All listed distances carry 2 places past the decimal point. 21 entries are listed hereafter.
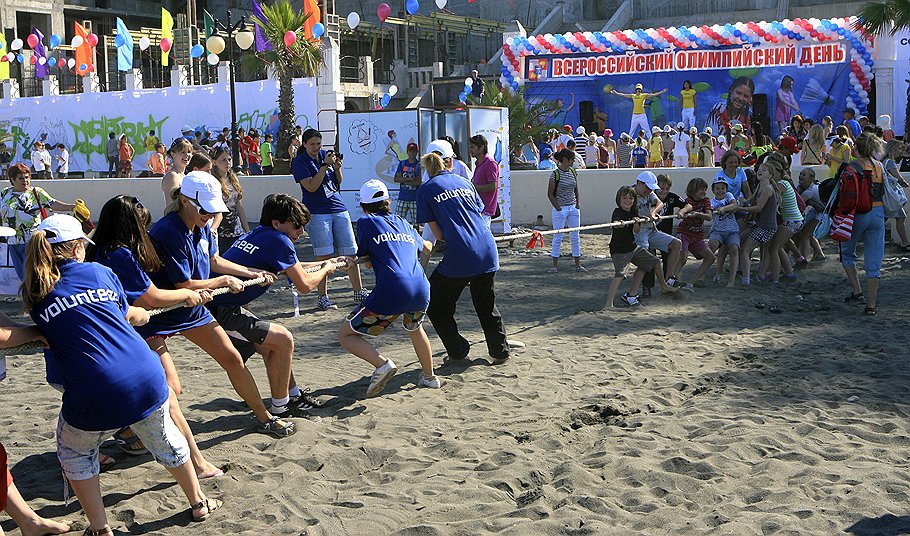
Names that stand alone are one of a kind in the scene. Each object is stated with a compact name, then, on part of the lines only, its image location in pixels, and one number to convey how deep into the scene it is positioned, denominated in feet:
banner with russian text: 86.69
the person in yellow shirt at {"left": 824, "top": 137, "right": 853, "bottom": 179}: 45.55
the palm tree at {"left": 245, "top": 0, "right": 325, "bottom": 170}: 92.38
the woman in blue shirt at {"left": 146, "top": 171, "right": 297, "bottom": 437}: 17.78
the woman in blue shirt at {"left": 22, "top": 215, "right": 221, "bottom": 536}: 13.94
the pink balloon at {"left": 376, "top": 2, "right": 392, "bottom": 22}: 87.90
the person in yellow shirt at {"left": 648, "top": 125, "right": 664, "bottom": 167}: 74.84
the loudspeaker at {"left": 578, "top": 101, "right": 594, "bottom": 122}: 95.55
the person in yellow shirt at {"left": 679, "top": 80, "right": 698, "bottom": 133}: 89.86
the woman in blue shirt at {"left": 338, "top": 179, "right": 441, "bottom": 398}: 22.30
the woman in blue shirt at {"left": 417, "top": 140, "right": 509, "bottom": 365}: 25.02
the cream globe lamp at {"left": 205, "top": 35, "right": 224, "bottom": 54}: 77.87
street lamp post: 79.59
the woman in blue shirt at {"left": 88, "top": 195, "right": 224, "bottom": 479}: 16.42
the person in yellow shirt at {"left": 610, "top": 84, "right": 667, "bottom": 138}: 90.89
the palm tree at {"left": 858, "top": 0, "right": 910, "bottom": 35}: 71.05
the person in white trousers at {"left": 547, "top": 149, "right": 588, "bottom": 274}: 40.57
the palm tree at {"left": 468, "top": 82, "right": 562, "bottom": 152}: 88.43
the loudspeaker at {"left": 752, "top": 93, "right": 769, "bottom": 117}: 88.84
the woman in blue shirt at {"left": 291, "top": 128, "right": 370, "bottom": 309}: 33.37
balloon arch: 85.25
